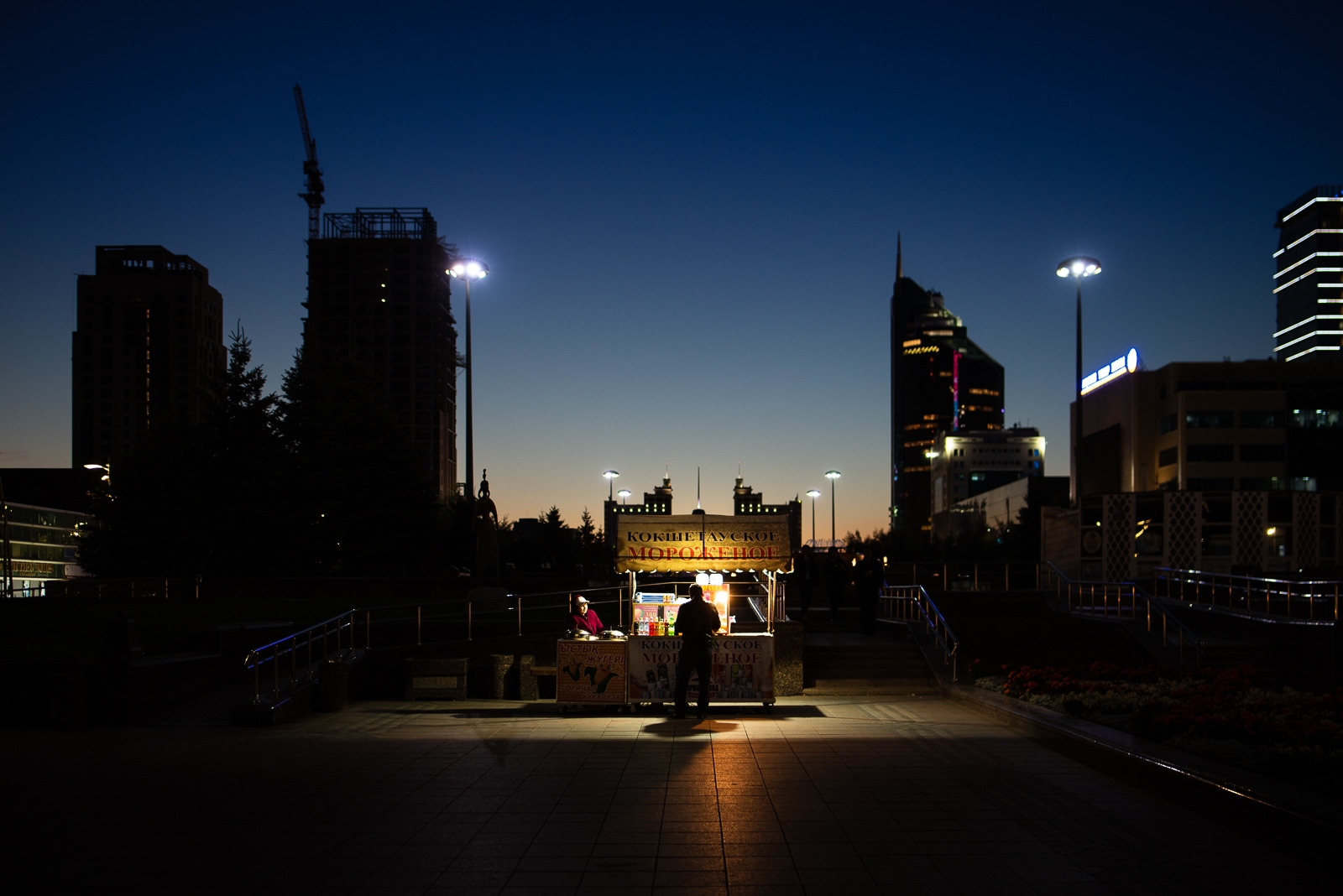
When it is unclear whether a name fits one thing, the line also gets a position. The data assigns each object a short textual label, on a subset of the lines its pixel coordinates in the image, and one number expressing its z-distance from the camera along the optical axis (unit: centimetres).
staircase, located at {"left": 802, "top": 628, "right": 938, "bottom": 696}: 1727
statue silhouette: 2650
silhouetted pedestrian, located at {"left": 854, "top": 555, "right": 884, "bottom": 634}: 2114
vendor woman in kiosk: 1597
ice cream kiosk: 1573
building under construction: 16538
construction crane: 19838
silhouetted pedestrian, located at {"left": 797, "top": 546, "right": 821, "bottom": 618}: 2345
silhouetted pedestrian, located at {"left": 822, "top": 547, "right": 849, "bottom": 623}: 2286
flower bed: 806
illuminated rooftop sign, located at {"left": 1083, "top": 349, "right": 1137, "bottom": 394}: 9195
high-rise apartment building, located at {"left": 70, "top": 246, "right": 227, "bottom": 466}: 17288
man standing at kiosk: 1339
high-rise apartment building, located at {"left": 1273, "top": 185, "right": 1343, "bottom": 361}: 19150
